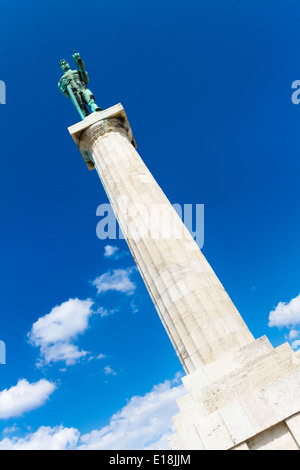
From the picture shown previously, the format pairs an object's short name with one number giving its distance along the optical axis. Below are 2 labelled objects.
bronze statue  17.89
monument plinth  6.25
